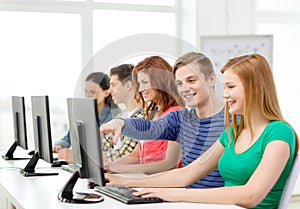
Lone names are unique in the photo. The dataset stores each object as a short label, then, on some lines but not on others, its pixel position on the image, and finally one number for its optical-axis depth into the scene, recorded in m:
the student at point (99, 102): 2.57
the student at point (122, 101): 2.40
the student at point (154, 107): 2.38
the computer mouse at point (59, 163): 3.39
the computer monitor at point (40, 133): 2.96
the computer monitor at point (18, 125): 3.64
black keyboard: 2.11
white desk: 2.09
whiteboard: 5.45
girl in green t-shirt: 2.07
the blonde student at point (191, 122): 2.31
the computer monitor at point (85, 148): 2.08
